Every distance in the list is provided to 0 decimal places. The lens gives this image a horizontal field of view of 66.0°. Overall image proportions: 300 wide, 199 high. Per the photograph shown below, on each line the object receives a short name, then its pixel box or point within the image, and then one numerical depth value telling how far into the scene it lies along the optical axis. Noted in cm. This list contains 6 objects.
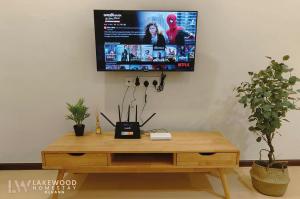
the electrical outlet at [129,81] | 249
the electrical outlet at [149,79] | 250
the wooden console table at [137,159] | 195
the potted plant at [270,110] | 196
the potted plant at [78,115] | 228
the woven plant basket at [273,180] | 206
